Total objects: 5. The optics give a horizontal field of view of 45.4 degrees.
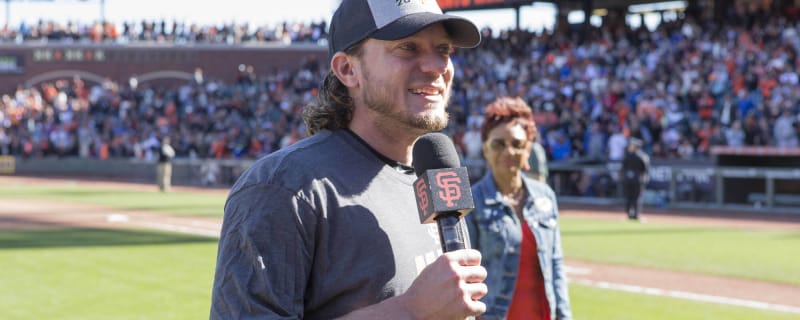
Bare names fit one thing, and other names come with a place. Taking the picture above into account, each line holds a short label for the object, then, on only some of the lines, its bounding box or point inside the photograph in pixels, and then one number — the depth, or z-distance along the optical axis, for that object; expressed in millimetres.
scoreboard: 32438
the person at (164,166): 29922
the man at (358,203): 2316
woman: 5027
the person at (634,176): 19578
